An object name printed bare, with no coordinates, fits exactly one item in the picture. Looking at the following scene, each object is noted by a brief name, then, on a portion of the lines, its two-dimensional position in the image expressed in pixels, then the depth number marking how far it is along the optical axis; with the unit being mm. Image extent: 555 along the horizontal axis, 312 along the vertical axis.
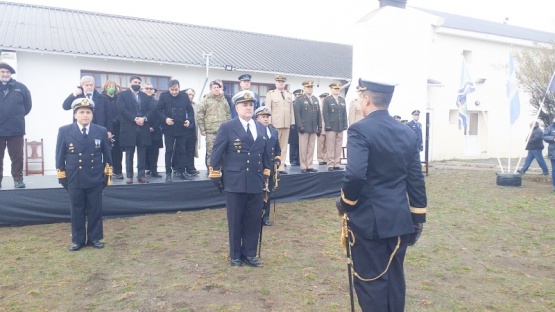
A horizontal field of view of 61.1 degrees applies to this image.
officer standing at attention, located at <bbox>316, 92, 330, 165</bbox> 11116
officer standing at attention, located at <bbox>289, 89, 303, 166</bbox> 11876
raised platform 7648
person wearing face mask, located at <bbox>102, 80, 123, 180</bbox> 8711
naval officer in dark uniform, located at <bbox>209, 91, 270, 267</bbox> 5711
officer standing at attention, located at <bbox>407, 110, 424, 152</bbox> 16406
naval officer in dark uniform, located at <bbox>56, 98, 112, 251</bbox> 6227
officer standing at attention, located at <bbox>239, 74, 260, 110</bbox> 8758
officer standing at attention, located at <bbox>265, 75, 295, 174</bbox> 10000
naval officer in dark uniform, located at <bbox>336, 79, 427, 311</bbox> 3398
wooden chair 13188
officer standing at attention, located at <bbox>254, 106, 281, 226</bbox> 7074
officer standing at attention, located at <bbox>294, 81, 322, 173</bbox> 10430
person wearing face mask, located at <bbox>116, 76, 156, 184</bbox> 8547
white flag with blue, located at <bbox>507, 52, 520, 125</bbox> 13555
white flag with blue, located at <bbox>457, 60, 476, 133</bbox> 14258
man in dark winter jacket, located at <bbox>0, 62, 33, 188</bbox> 7469
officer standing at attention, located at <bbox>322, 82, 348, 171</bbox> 10930
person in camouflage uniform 9023
